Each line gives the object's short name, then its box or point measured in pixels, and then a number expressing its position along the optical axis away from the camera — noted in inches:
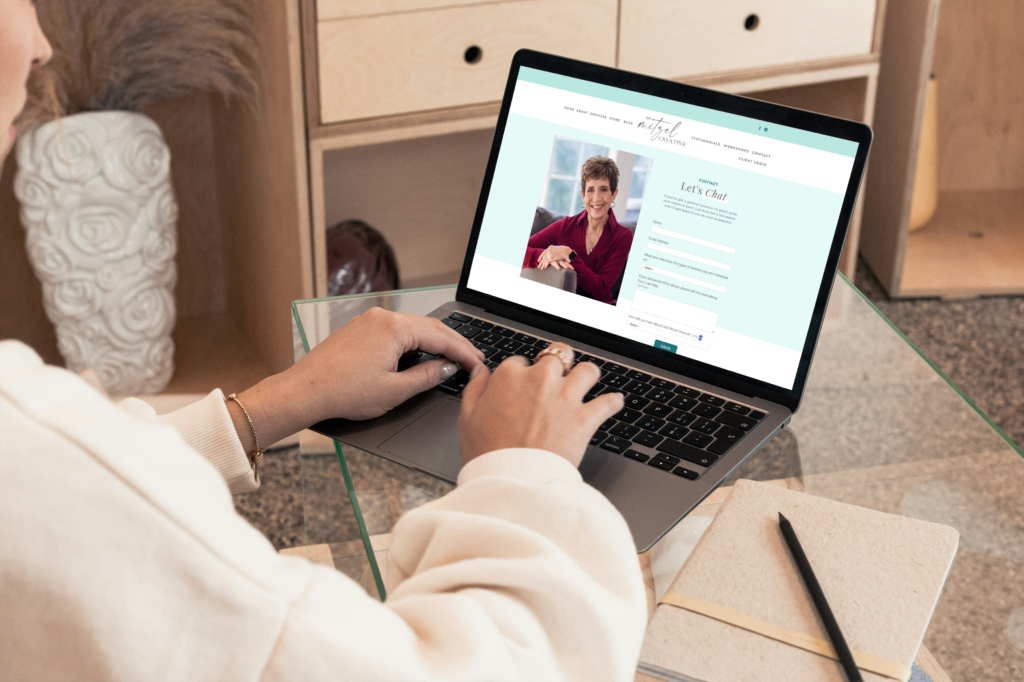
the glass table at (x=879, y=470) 29.7
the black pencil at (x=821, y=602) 23.3
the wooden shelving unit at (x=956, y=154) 83.0
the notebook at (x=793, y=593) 23.6
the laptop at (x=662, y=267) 31.3
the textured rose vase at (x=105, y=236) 60.8
